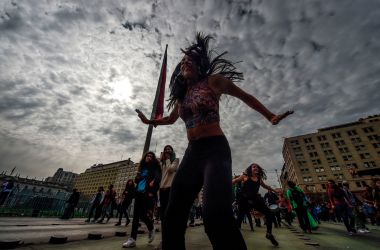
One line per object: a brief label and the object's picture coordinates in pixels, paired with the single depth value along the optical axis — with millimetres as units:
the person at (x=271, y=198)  10688
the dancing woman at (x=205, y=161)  1074
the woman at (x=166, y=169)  4391
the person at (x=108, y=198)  9648
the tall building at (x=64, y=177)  141750
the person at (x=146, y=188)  3996
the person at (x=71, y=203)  10406
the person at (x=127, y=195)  8231
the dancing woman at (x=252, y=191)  4949
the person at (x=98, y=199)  9721
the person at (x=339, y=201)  7002
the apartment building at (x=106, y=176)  108125
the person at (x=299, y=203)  7598
